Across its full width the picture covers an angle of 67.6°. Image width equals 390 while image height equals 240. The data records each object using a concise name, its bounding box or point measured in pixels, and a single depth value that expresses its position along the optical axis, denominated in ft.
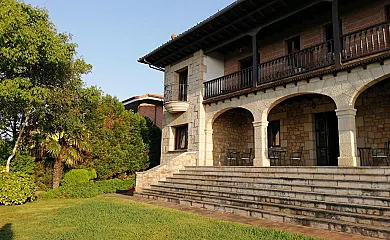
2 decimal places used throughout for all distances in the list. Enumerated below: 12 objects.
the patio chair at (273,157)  37.70
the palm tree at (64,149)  39.47
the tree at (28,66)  28.25
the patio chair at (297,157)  35.40
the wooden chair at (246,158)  42.50
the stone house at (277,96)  25.39
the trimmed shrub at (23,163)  38.37
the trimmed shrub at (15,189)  31.38
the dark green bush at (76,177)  39.96
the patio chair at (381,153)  28.36
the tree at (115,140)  44.83
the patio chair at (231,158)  43.01
